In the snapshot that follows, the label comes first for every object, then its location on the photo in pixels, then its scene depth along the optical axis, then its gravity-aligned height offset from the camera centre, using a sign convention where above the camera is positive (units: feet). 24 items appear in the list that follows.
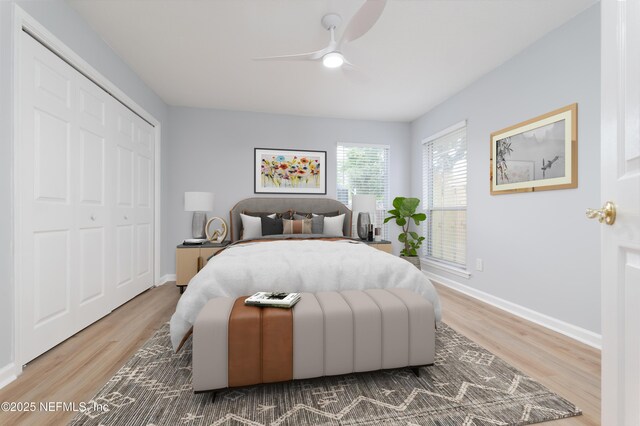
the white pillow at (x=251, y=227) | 12.90 -0.68
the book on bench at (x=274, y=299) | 5.36 -1.66
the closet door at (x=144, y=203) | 11.47 +0.35
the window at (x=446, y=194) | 12.70 +0.88
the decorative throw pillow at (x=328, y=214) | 14.27 -0.09
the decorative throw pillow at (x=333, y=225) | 13.41 -0.60
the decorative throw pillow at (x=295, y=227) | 12.57 -0.65
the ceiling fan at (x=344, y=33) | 5.98 +4.16
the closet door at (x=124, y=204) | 9.96 +0.27
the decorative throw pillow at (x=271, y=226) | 12.78 -0.62
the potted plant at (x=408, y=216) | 14.53 -0.32
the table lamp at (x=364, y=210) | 13.89 +0.12
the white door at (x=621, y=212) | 2.52 +0.02
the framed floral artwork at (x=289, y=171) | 15.12 +2.14
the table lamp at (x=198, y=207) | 12.75 +0.20
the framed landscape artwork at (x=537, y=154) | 7.99 +1.84
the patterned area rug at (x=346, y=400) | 4.65 -3.29
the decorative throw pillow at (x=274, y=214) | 13.65 -0.11
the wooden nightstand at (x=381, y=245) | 13.03 -1.45
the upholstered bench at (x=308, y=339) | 4.90 -2.27
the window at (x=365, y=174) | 16.06 +2.15
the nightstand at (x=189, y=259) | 11.81 -1.96
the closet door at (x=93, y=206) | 8.09 +0.16
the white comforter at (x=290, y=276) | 6.14 -1.49
